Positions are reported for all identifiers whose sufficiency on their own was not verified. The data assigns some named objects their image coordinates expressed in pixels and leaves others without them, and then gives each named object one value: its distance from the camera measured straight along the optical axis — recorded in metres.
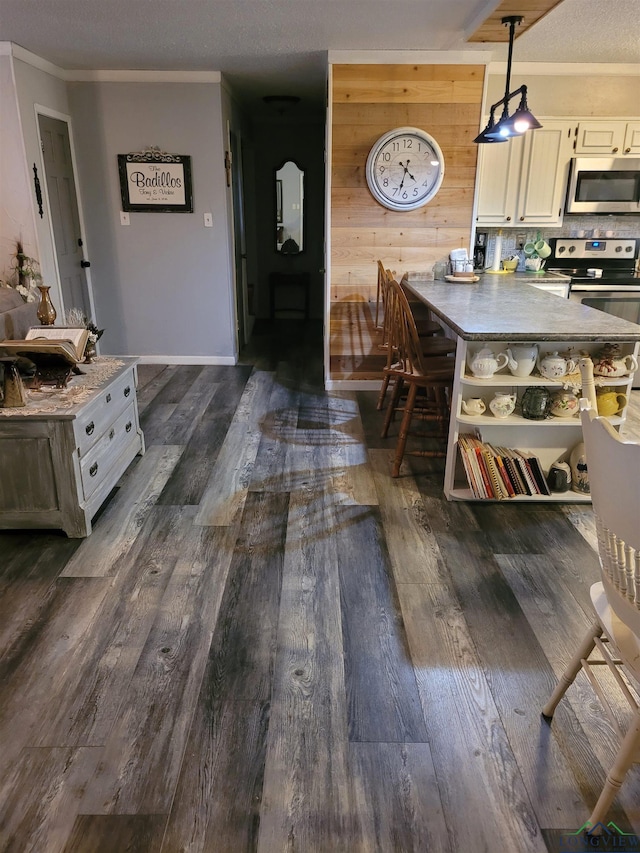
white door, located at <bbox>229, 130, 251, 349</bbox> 5.87
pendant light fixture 3.15
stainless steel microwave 4.55
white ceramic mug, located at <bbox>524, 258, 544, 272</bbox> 4.85
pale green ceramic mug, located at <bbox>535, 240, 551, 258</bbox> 4.88
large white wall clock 4.29
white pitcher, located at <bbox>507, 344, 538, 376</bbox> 2.75
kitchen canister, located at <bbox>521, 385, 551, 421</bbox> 2.79
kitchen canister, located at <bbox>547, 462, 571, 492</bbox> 2.91
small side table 7.85
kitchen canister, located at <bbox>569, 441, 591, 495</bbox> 2.91
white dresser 2.46
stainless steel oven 4.65
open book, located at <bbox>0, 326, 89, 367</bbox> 2.76
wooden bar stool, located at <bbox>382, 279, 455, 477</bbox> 3.11
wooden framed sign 4.99
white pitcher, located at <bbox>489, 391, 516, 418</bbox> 2.79
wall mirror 7.64
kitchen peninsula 2.61
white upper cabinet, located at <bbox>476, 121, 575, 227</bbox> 4.54
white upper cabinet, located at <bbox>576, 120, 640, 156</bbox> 4.48
